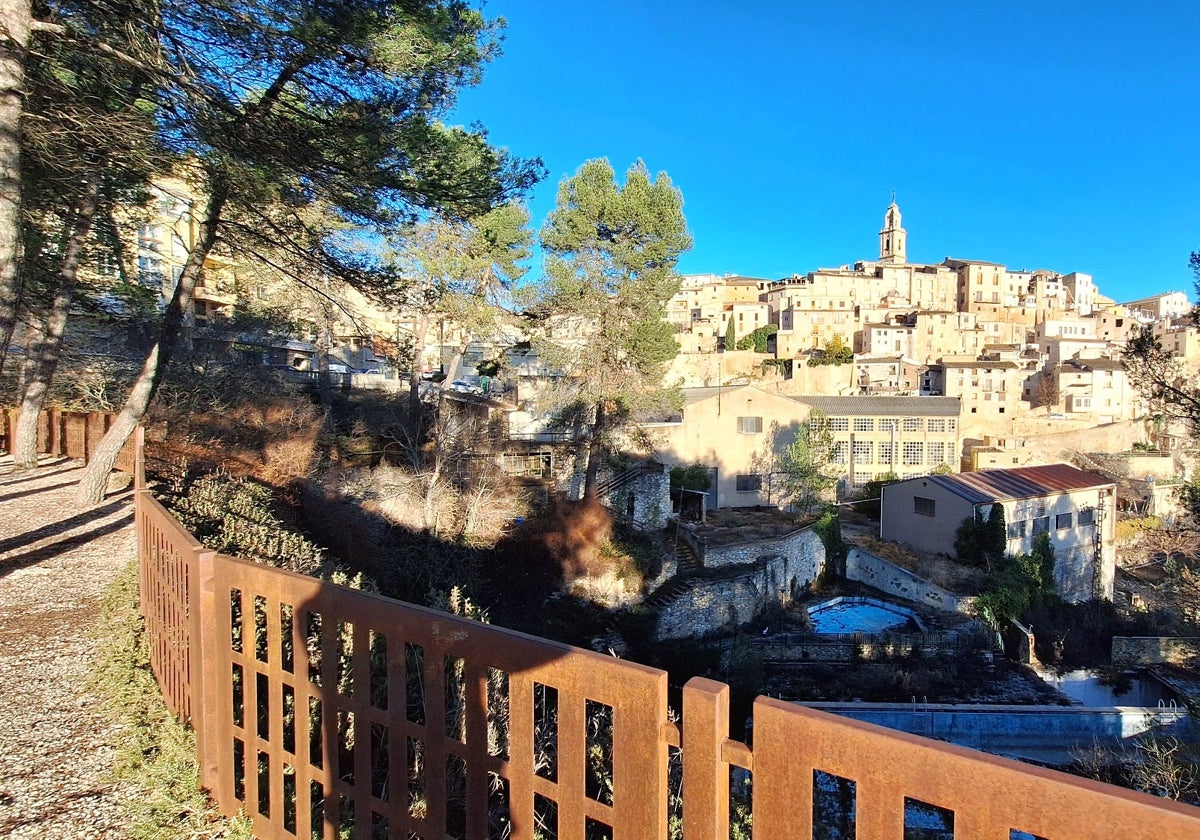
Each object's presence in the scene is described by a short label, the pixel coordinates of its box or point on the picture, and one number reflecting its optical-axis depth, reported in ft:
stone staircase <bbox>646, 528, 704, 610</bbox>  54.70
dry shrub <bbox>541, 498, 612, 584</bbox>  52.70
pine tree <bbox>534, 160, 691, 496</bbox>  60.08
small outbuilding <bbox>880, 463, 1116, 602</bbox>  75.05
